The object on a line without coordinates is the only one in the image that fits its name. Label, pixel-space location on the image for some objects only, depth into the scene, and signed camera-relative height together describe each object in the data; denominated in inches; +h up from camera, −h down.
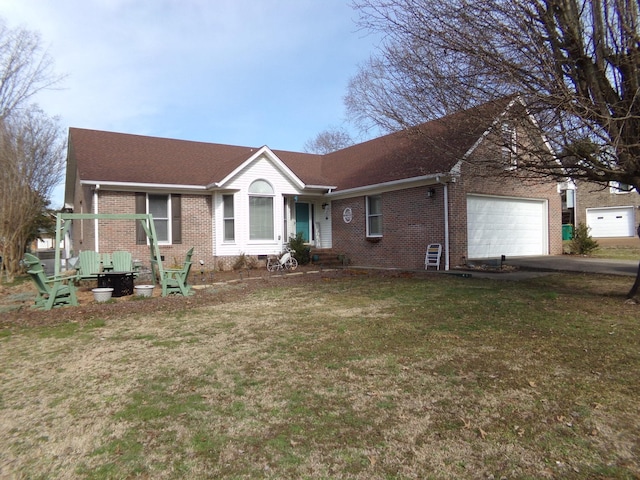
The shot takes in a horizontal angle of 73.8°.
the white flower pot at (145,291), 376.8 -43.5
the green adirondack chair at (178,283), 374.6 -36.8
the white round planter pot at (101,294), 354.6 -42.8
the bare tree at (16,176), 545.6 +96.1
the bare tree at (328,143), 1637.6 +371.5
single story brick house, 543.2 +49.0
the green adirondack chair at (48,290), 312.0 -35.5
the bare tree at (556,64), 246.1 +103.3
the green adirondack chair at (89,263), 411.8 -19.3
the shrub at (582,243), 667.4 -16.8
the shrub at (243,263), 609.6 -33.1
